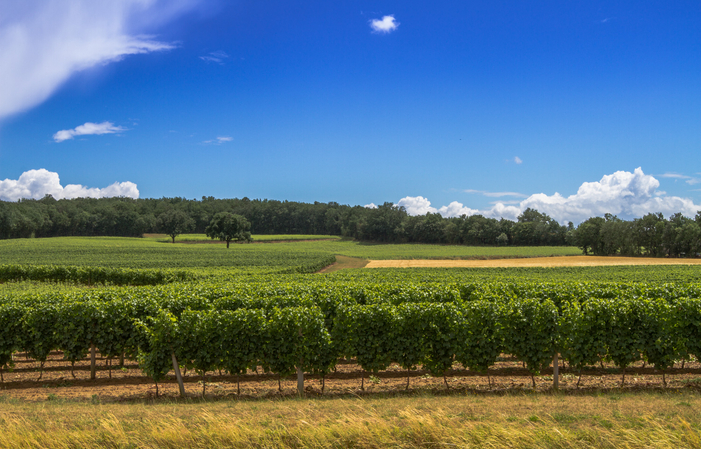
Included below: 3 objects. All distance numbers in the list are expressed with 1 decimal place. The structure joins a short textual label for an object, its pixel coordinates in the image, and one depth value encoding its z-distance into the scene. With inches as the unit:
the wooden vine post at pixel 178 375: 495.8
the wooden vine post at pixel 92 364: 574.4
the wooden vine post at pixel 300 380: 498.9
